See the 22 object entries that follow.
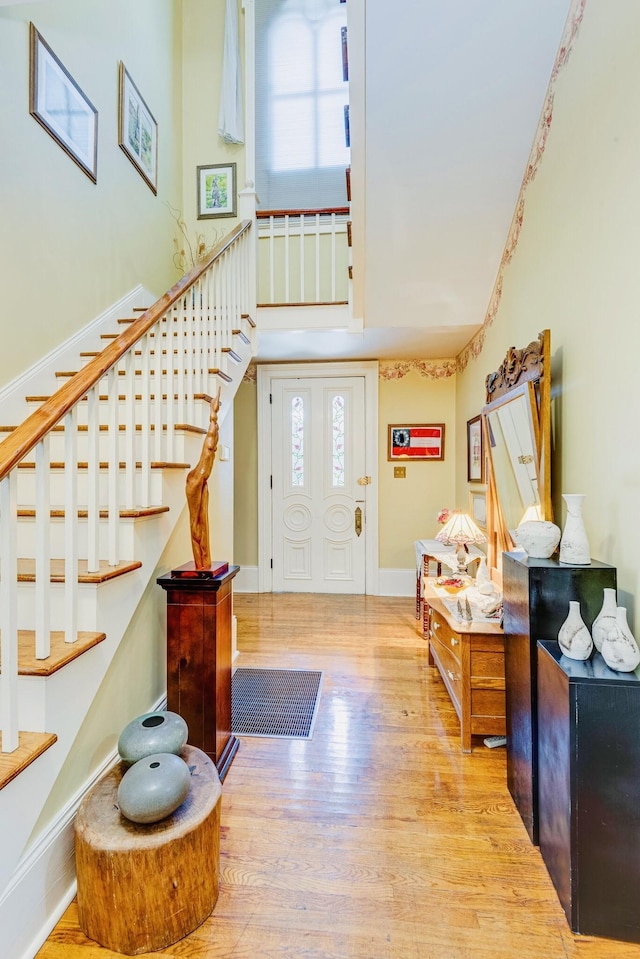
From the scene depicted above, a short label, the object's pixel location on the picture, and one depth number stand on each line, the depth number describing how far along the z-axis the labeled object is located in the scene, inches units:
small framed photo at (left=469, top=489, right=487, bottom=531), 132.4
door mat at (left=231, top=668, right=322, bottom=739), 86.8
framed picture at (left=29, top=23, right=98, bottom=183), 91.2
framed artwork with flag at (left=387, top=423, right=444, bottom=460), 172.9
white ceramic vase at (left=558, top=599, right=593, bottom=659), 52.6
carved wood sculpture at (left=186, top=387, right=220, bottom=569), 72.2
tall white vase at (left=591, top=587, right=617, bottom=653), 51.2
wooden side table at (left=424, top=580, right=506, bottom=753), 79.4
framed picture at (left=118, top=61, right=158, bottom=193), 123.6
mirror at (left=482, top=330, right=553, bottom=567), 76.2
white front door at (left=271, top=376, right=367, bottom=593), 175.2
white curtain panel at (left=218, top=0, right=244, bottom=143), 154.3
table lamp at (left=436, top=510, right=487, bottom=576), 106.5
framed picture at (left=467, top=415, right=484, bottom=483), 133.3
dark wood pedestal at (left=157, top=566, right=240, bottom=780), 71.3
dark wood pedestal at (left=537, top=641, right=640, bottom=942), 47.8
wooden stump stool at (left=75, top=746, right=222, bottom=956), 45.8
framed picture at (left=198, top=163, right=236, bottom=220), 159.8
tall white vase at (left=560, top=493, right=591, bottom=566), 59.5
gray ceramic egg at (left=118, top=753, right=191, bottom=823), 47.1
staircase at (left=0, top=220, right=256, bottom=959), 43.4
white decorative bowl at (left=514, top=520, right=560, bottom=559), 64.0
